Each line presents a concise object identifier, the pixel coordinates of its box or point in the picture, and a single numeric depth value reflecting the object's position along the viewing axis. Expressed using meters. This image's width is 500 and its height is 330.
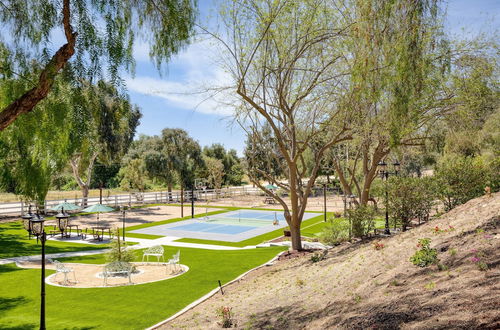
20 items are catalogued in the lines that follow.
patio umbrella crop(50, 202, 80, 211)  22.88
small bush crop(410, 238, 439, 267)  7.79
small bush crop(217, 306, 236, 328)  8.18
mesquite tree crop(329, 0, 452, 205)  8.43
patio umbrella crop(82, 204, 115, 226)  22.84
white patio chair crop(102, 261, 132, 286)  13.93
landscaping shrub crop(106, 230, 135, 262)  15.52
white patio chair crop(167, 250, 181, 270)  15.59
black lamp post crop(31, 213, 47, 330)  8.83
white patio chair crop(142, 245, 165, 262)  17.20
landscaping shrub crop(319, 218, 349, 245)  18.20
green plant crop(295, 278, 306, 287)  10.41
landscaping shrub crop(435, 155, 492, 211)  16.89
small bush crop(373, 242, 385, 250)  11.51
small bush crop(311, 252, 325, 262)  13.52
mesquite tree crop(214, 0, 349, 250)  12.98
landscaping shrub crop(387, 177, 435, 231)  17.20
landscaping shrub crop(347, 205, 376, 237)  16.84
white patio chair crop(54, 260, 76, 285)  13.69
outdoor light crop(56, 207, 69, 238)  13.75
